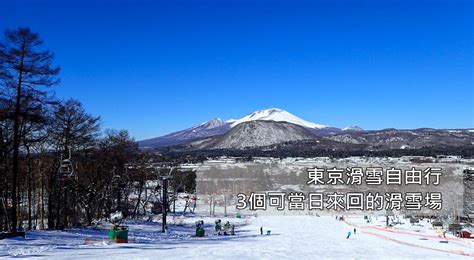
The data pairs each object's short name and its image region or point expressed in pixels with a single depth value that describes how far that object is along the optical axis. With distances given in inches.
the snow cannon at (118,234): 1036.5
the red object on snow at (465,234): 2021.0
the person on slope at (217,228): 1756.3
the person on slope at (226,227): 1814.7
